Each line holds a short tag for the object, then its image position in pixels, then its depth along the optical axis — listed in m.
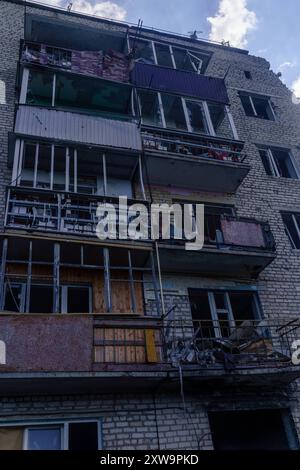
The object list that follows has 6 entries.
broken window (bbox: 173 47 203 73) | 14.11
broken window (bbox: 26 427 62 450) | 6.60
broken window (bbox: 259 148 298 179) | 13.33
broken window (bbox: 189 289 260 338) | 9.12
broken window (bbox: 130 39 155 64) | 13.67
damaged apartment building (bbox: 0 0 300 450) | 6.84
